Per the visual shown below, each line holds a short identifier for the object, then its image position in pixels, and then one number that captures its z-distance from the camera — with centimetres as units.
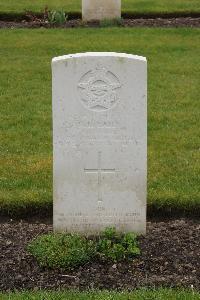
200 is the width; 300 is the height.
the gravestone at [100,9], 1525
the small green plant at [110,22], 1516
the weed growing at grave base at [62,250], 512
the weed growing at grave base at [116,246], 522
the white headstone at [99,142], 523
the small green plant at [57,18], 1509
